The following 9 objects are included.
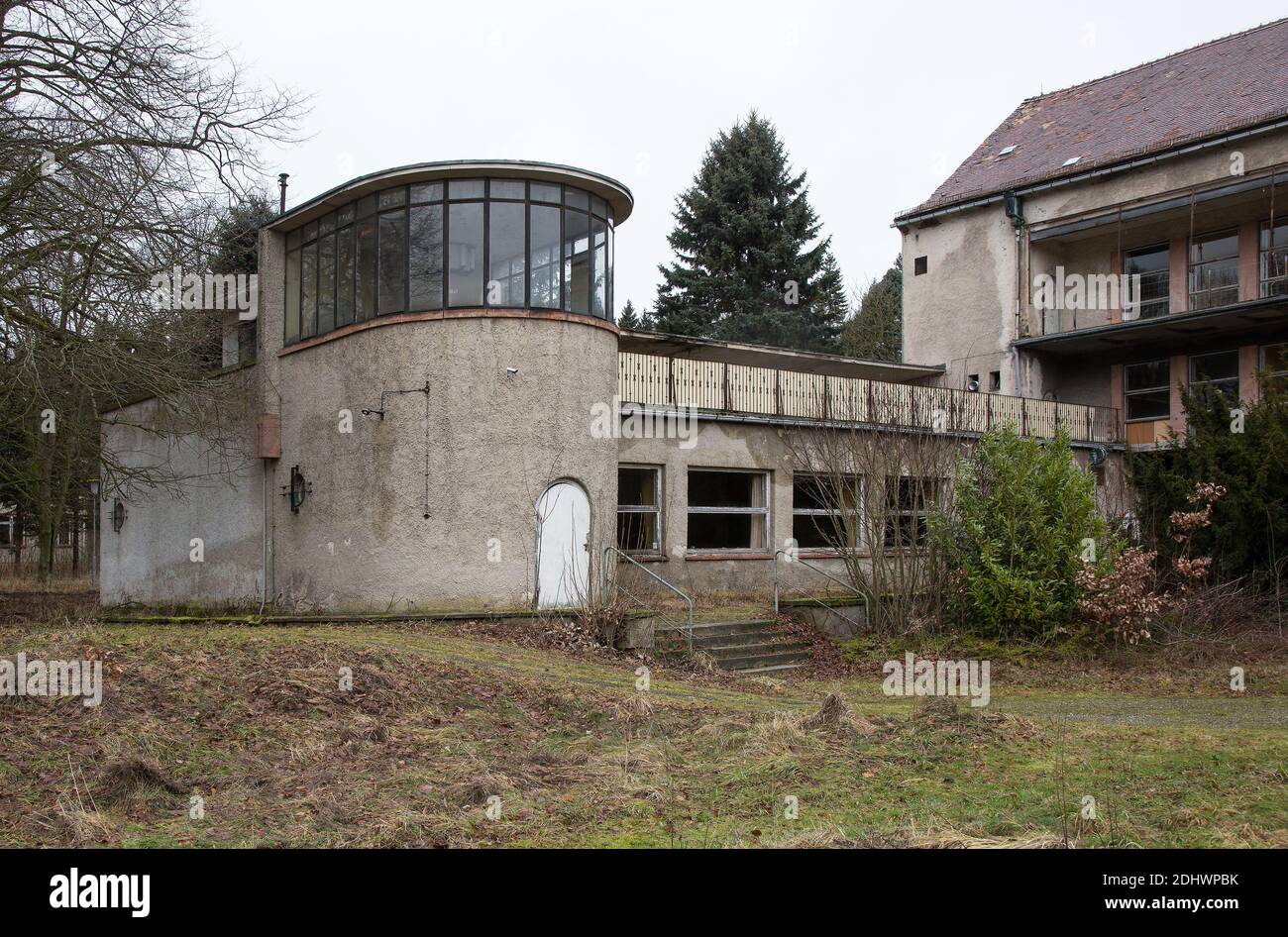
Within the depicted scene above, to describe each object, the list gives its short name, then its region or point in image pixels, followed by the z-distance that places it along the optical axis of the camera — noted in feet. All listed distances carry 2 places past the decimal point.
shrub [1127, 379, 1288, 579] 64.03
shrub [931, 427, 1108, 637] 53.31
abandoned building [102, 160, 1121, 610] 56.65
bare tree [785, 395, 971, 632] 57.26
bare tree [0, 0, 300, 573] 45.44
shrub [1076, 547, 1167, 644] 51.65
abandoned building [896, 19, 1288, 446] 86.79
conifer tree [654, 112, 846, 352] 139.95
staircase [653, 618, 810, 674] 52.26
